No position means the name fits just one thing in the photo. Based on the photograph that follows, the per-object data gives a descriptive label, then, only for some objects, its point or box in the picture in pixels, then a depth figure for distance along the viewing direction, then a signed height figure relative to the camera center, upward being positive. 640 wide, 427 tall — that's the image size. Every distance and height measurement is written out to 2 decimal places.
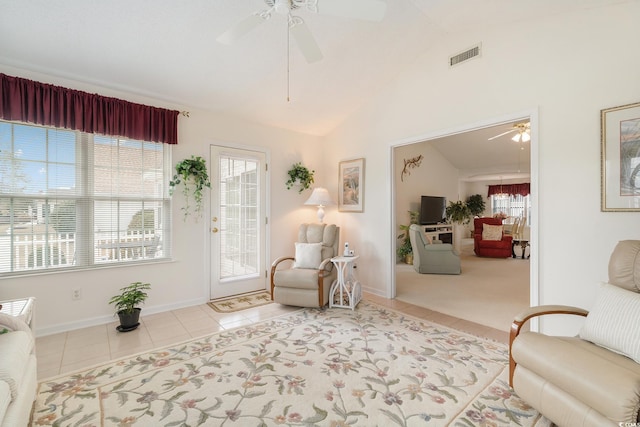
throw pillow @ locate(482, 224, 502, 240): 7.56 -0.52
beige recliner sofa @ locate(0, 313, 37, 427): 1.29 -0.79
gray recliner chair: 5.66 -0.88
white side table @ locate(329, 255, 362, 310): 3.67 -0.96
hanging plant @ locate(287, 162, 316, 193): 4.66 +0.60
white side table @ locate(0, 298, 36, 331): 2.01 -0.69
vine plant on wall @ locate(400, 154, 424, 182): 6.99 +1.21
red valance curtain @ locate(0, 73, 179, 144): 2.66 +1.07
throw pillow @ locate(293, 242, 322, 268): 3.81 -0.57
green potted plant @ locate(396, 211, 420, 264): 6.79 -0.83
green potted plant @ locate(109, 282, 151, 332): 3.00 -1.00
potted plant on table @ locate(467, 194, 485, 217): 8.87 +0.25
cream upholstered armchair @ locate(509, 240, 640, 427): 1.34 -0.78
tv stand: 7.30 -0.51
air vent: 3.14 +1.76
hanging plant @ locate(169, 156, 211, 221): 3.59 +0.44
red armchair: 7.46 -0.88
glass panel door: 4.00 -0.12
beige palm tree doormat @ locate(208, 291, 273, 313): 3.69 -1.20
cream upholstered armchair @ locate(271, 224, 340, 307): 3.53 -0.77
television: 7.20 +0.06
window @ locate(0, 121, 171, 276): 2.78 +0.16
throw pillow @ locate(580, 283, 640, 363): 1.51 -0.62
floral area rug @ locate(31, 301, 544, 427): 1.75 -1.23
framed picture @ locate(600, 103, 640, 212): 2.21 +0.42
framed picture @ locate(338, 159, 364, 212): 4.46 +0.43
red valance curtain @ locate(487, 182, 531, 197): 9.81 +0.80
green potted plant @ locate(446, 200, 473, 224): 7.96 +0.01
